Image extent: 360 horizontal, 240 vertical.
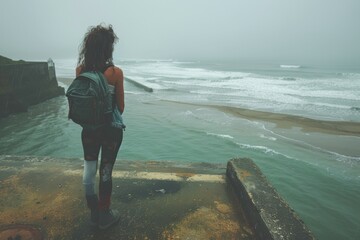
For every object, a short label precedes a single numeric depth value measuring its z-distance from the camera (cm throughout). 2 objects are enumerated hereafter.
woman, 230
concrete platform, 273
